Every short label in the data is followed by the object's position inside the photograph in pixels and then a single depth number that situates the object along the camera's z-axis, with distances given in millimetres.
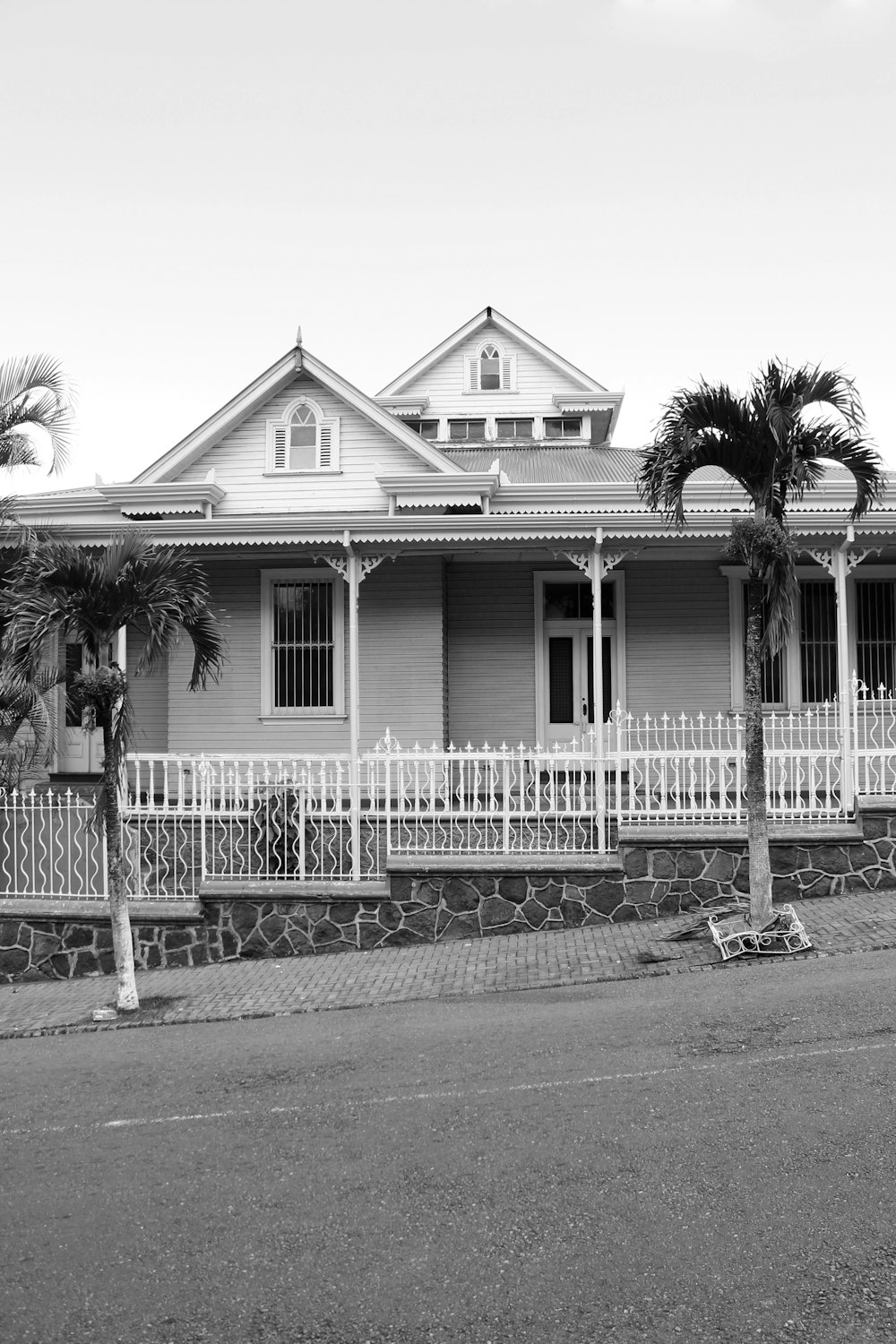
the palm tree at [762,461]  10062
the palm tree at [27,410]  12117
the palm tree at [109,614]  9453
